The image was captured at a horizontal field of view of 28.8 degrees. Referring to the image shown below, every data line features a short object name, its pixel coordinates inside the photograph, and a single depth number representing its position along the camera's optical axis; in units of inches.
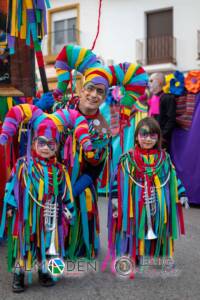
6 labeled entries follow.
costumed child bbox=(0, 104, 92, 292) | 91.5
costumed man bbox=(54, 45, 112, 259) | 102.0
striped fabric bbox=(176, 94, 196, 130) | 190.4
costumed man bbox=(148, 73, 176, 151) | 192.1
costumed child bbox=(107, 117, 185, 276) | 102.3
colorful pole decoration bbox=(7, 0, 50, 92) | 100.1
